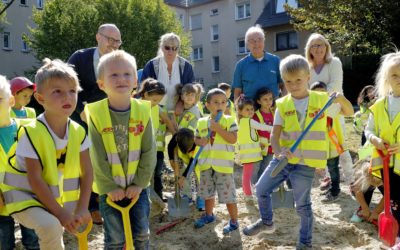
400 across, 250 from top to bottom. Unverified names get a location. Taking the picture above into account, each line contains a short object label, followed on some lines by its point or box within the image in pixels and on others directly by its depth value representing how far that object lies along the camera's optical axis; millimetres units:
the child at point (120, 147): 3268
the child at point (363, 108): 7556
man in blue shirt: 5828
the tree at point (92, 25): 24531
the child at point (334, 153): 5575
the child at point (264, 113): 5703
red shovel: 3625
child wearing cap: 4512
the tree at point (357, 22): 18609
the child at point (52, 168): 2771
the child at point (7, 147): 3263
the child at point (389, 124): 3756
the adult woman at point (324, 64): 5605
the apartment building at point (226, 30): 30688
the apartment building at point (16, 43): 33312
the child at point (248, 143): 5703
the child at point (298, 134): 3883
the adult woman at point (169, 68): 5500
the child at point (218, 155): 4652
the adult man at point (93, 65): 4934
